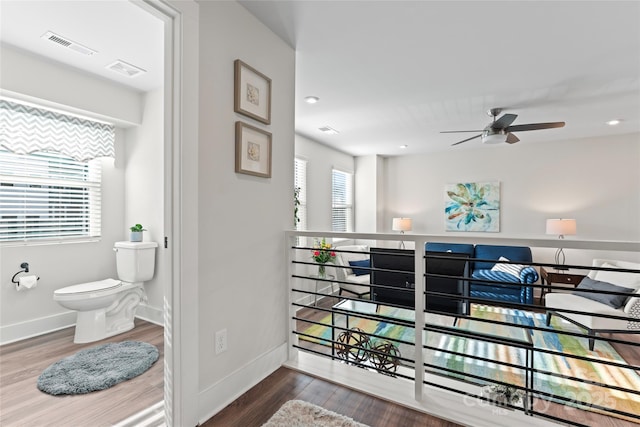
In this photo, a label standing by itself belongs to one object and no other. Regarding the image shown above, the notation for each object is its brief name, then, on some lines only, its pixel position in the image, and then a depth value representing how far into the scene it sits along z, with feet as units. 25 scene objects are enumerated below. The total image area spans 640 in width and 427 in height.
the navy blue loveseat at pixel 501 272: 13.99
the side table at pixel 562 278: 13.98
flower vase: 14.65
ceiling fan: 10.39
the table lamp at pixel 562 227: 14.52
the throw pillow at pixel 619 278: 10.03
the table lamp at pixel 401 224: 19.24
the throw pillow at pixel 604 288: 9.92
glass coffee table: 5.44
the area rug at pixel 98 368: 6.36
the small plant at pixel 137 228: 10.16
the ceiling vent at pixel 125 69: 8.62
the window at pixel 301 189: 15.13
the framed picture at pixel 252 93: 5.93
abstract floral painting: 17.94
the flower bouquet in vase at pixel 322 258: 14.30
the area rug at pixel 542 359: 7.64
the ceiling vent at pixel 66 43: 7.23
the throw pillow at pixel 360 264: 15.44
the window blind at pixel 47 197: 8.60
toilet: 8.46
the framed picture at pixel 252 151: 5.97
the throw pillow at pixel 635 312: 9.12
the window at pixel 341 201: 18.30
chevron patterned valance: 8.43
